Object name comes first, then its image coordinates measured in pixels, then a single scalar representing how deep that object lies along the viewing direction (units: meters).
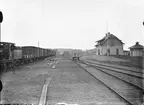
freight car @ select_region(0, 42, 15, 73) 16.18
